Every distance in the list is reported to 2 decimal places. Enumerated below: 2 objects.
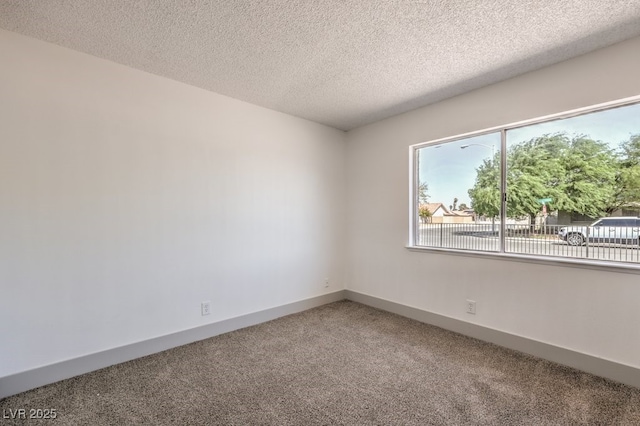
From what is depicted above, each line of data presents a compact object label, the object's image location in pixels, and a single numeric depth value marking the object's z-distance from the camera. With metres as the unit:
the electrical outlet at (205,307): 2.84
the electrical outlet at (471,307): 2.86
